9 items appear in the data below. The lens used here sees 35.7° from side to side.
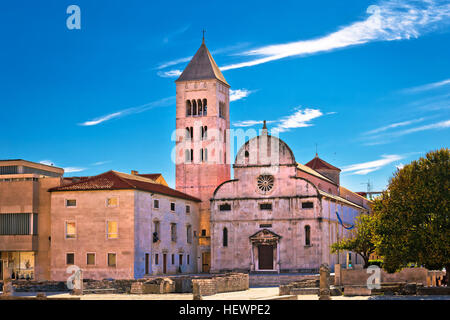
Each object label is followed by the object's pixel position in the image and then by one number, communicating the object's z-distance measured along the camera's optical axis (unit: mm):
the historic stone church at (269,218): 72000
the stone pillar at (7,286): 41500
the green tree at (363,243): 58875
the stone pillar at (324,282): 40312
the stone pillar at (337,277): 51812
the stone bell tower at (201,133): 87000
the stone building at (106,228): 64438
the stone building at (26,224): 66000
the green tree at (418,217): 44781
